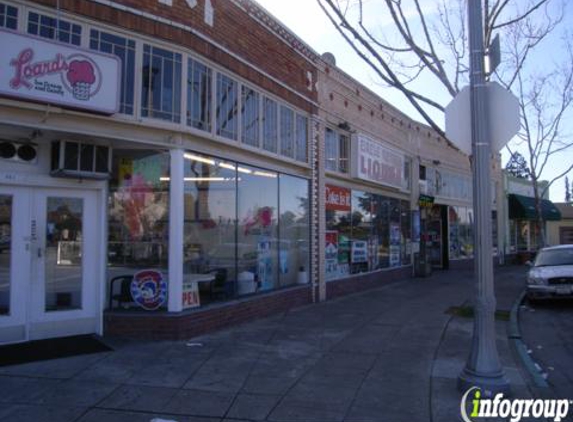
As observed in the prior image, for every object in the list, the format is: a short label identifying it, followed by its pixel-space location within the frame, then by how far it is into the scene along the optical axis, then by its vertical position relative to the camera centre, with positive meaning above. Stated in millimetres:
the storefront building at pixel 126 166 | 7652 +1245
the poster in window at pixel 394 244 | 18500 +53
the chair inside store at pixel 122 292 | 8875 -722
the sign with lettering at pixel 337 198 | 14133 +1224
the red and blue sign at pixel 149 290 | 8750 -679
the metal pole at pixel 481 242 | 6102 +47
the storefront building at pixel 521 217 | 30641 +1632
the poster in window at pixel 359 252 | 15547 -161
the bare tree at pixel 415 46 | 10258 +3766
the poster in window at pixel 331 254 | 13938 -201
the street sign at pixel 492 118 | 6395 +1469
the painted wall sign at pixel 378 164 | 15570 +2470
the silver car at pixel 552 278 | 13617 -764
